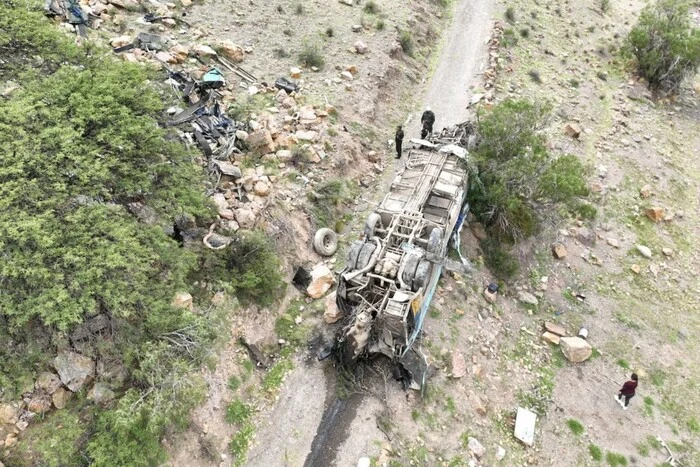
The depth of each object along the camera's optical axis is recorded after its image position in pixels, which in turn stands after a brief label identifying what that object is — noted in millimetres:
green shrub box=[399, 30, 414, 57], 27141
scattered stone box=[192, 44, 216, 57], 20375
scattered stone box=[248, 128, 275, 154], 17359
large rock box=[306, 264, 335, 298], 14656
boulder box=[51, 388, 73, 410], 9932
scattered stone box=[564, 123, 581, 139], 23844
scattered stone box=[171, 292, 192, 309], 11625
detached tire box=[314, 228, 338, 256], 15797
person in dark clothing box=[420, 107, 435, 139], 20344
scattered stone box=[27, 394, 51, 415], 9773
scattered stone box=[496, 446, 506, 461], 12305
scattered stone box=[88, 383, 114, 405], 10078
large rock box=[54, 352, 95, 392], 10031
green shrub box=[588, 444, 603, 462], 13016
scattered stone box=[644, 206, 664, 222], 20906
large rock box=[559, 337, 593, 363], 15180
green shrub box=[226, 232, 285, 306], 13089
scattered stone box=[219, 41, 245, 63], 21328
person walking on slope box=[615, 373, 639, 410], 13688
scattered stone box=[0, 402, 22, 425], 9477
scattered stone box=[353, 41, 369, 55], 24891
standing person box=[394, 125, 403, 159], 20000
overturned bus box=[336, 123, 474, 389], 11961
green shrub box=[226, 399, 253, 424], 11633
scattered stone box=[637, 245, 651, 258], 19328
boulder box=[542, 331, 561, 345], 15648
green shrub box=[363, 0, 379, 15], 28250
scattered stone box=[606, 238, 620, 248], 19469
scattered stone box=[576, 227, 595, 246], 19383
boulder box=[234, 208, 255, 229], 14500
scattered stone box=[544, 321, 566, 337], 15945
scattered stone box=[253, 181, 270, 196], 15711
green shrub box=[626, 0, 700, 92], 26797
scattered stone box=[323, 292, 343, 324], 13711
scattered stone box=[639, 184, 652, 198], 21812
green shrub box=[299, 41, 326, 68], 22766
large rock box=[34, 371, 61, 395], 9930
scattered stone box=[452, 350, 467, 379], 13336
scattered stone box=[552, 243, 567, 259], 18328
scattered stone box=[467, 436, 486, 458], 12047
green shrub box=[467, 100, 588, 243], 16000
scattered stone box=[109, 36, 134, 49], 18812
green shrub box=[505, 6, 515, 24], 31328
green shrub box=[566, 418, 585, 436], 13500
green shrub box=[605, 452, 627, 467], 12953
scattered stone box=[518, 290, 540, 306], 16703
